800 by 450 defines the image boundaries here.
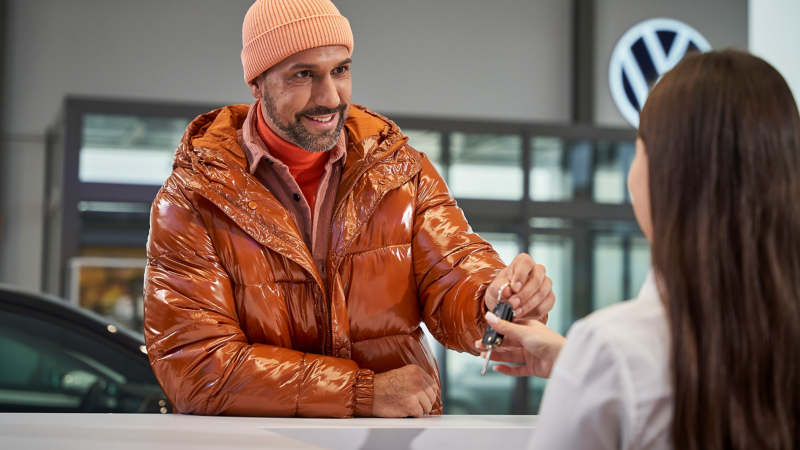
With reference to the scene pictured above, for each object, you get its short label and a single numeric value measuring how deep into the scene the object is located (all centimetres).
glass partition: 564
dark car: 265
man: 144
